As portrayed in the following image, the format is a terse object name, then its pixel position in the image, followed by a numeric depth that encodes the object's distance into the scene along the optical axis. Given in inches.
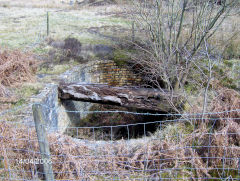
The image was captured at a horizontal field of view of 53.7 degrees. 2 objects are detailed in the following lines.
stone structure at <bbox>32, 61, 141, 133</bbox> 257.4
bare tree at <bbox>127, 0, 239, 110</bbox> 243.4
